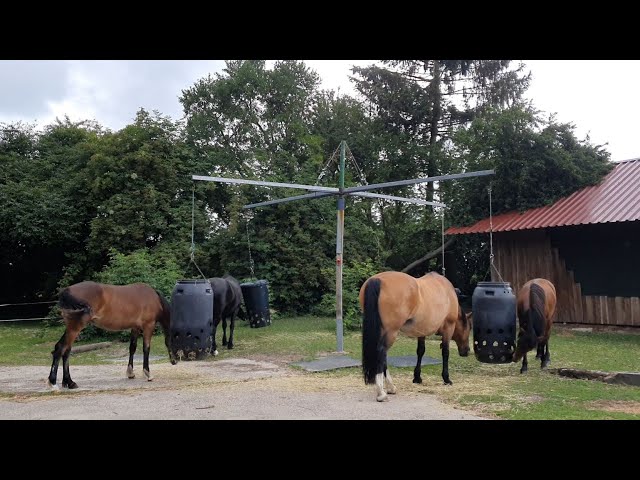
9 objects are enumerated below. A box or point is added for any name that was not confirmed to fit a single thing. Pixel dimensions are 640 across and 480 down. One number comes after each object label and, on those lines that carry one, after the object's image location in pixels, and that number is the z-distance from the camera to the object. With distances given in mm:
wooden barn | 12148
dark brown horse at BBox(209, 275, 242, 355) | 10031
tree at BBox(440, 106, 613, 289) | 14344
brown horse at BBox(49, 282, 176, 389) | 6621
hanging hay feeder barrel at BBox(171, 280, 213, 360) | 6641
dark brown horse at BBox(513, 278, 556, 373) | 7023
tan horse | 5691
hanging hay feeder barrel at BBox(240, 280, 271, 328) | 11789
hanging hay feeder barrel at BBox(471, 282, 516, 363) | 6543
